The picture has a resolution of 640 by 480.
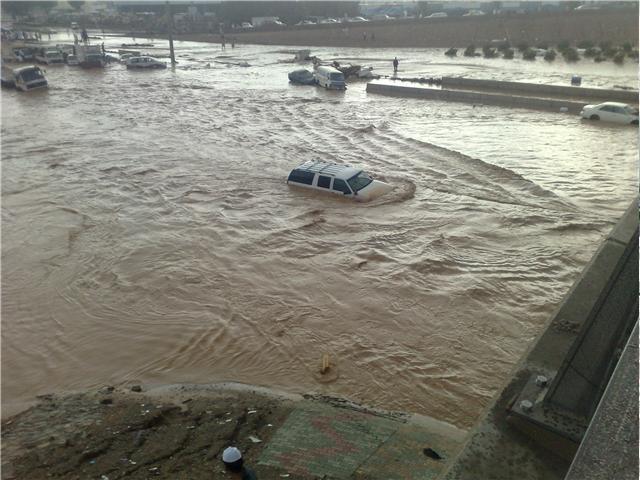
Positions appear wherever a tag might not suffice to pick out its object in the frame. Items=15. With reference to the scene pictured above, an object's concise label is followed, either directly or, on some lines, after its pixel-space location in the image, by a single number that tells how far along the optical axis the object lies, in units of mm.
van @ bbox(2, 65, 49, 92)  40031
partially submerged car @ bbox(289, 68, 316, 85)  41188
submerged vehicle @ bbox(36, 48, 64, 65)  56219
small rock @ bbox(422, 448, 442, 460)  6160
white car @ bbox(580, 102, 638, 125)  25641
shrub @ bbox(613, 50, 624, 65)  46875
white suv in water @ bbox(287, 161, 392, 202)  16344
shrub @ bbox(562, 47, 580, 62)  50188
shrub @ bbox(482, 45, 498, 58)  57750
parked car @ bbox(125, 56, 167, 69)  51844
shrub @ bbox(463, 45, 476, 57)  60153
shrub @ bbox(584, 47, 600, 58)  50906
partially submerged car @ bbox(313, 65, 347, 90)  37906
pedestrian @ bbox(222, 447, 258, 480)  4949
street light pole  53412
